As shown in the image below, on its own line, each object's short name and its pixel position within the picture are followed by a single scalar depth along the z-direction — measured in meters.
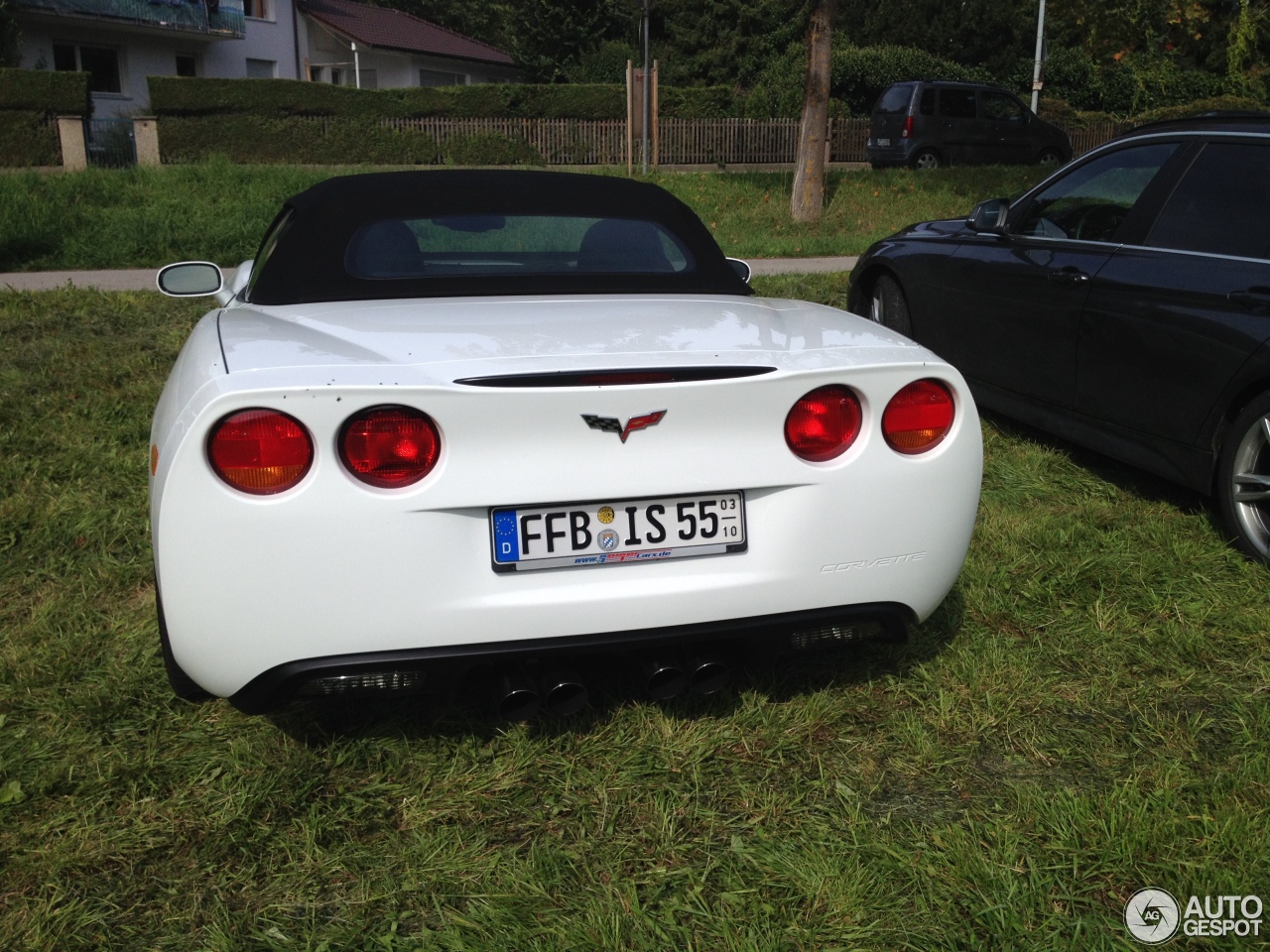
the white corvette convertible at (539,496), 2.32
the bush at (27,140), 22.48
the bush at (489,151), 25.42
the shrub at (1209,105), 32.66
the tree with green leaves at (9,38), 29.50
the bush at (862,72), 34.53
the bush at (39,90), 24.98
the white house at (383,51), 44.81
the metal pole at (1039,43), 33.34
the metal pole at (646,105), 20.02
